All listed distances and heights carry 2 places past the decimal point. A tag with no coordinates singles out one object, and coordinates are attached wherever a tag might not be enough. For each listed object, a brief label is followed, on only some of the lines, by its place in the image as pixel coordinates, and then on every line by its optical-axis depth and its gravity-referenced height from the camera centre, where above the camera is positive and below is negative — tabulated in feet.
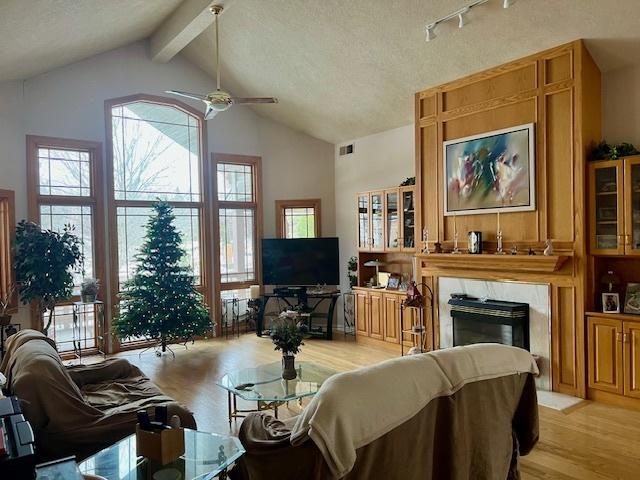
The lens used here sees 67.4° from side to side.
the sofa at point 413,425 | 6.89 -3.09
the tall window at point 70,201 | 21.25 +1.89
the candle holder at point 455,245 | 18.92 -0.48
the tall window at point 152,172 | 23.58 +3.48
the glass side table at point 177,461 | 7.84 -3.80
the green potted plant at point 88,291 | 20.84 -2.16
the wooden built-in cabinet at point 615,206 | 14.62 +0.72
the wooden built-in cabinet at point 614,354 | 14.37 -3.83
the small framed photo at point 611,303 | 15.24 -2.34
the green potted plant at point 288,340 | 12.95 -2.79
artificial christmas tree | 21.47 -2.51
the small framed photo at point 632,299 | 14.90 -2.20
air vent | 27.50 +4.99
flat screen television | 26.14 -1.36
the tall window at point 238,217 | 26.76 +1.18
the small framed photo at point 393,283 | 23.08 -2.35
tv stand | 25.77 -3.42
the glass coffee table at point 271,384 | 12.30 -4.03
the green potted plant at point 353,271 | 25.90 -1.96
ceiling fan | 16.39 +4.83
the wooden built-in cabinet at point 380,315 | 22.06 -3.85
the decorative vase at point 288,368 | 13.34 -3.67
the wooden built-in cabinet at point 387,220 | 22.11 +0.71
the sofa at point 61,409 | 9.46 -3.57
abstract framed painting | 16.76 +2.25
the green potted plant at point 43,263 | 18.94 -0.84
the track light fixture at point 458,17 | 14.76 +7.07
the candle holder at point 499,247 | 17.39 -0.54
